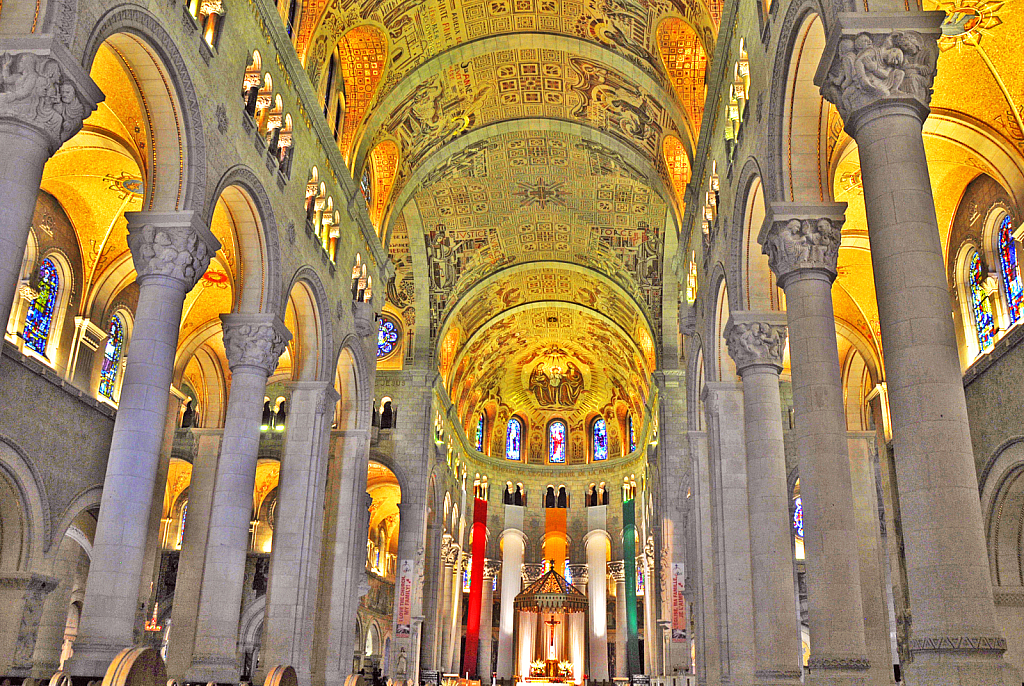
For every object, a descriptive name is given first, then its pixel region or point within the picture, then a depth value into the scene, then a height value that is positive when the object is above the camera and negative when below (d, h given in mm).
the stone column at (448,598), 38375 +1676
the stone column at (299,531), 18094 +2128
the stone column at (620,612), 44656 +1458
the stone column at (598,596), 44719 +2282
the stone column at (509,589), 44719 +2555
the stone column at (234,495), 15094 +2402
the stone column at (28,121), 9320 +5423
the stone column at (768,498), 13594 +2353
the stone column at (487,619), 44762 +947
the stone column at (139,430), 11469 +2702
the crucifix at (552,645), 44656 -271
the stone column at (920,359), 7355 +2572
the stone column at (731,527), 17078 +2318
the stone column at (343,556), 21438 +1925
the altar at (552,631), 42375 +437
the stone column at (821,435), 10469 +2563
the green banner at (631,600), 37125 +1700
